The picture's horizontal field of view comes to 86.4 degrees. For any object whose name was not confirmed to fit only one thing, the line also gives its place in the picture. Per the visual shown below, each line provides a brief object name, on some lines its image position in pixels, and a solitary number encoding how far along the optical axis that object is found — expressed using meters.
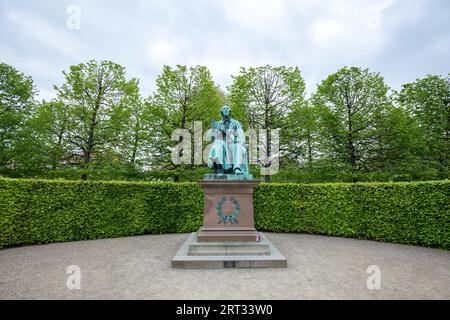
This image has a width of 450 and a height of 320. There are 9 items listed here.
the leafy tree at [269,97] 15.34
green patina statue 6.60
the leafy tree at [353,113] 14.54
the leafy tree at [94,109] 14.79
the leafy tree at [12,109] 14.20
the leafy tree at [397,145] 13.62
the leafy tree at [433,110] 14.04
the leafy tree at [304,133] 15.10
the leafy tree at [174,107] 15.03
